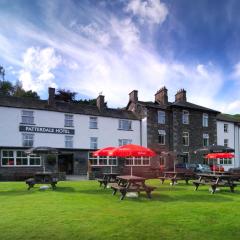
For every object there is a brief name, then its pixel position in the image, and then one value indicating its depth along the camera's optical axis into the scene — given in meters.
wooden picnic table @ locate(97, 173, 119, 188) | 13.80
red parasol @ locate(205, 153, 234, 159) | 19.23
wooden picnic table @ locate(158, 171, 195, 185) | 15.58
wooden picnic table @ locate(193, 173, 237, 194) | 11.92
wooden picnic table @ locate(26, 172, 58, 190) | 13.13
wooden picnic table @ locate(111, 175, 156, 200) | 9.95
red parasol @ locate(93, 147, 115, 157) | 13.85
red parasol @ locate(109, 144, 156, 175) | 12.38
